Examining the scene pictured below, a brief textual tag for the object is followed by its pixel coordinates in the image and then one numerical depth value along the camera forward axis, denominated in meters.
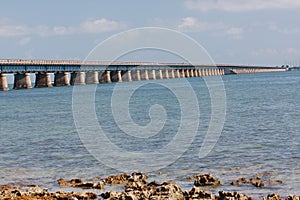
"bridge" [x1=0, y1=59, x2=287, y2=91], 124.24
